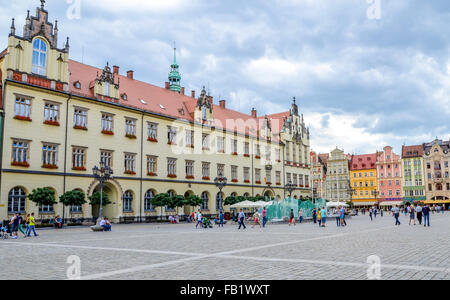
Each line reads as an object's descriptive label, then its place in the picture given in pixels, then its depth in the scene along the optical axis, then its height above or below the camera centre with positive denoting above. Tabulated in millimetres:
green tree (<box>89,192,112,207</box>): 37031 -366
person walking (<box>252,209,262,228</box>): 35500 -2300
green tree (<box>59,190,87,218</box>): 34312 -230
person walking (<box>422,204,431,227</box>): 28775 -1433
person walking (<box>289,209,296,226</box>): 35231 -2297
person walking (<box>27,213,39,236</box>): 24492 -1689
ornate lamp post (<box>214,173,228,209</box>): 40453 +1212
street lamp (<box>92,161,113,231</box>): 31353 +1724
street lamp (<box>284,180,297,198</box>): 51841 +828
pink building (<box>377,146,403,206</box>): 105750 +3979
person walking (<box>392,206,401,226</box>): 31967 -1578
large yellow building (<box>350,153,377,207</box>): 109562 +3683
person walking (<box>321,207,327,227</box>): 31077 -1700
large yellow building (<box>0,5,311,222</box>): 34688 +6294
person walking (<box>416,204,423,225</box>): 30517 -1517
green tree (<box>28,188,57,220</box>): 31969 -39
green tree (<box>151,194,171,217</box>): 42062 -587
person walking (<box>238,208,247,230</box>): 31156 -1875
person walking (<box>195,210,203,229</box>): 33812 -2136
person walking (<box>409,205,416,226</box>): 31800 -1584
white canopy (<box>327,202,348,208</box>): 60031 -1684
